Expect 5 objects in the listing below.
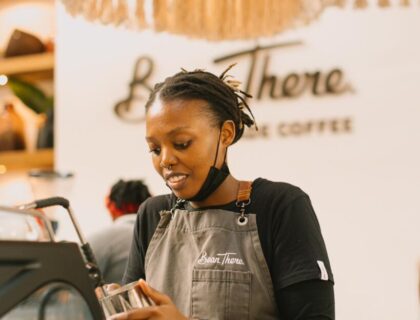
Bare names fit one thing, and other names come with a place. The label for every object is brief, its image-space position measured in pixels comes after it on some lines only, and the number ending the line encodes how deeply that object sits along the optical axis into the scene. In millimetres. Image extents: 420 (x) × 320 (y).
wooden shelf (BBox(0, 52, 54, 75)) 4973
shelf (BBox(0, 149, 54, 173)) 4941
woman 1214
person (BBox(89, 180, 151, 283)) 2885
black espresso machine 820
